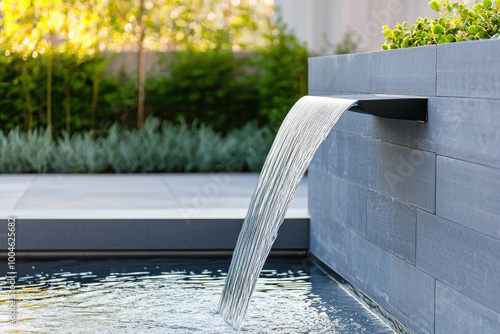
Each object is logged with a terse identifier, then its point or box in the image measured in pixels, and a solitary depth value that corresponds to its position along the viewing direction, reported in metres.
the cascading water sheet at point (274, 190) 4.23
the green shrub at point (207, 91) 11.88
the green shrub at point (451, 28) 3.93
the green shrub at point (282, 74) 11.20
